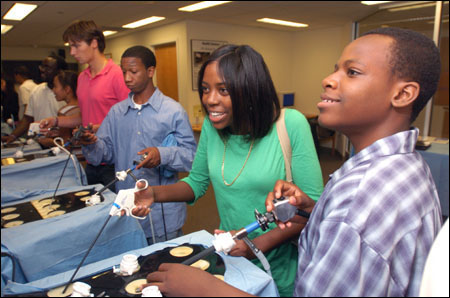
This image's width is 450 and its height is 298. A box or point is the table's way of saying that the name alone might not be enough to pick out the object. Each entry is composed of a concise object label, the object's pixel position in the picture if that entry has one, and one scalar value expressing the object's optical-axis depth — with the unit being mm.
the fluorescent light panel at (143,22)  4892
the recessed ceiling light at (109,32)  5886
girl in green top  1019
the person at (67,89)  2167
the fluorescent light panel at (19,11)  3930
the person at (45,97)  2137
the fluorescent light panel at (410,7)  4104
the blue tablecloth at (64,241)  966
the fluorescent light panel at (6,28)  5187
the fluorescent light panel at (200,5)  3969
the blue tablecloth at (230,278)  742
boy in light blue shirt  1576
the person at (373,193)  476
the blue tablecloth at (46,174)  1485
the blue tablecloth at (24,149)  1204
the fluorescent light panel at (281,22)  5111
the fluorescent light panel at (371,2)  4008
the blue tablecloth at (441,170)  2799
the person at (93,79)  1912
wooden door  5500
